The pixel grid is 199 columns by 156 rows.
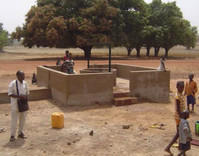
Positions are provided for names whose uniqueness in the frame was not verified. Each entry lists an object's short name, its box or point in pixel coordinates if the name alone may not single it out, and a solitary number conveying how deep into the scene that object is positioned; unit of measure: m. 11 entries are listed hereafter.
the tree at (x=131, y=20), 34.62
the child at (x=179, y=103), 5.43
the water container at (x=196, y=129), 6.61
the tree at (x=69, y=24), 29.81
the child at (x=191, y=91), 8.96
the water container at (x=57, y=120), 7.00
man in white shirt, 5.84
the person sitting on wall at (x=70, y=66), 11.74
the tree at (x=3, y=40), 58.19
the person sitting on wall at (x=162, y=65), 10.70
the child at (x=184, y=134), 4.97
